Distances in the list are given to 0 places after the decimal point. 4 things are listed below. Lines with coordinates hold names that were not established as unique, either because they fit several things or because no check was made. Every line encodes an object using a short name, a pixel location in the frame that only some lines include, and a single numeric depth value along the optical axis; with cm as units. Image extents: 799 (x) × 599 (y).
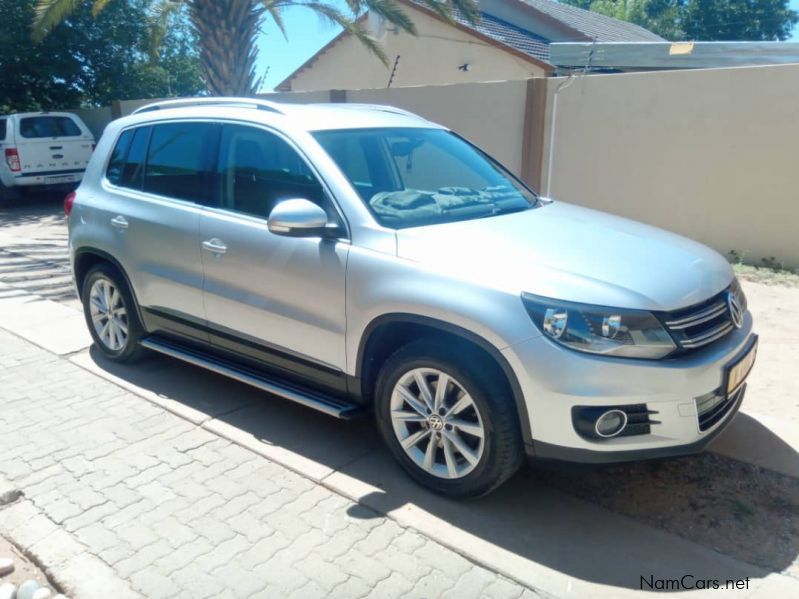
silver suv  295
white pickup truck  1395
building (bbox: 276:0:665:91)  1645
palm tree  1159
